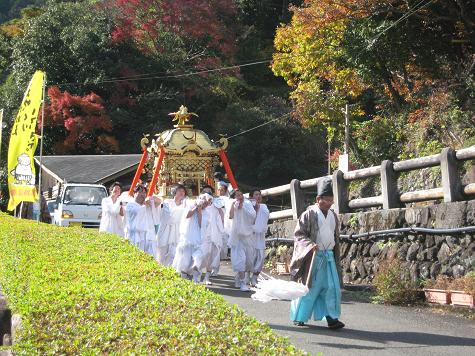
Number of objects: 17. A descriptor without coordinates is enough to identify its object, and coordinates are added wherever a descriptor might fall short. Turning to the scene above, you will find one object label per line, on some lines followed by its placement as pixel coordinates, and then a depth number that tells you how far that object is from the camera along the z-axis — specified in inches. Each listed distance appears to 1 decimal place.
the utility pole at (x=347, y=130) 1023.9
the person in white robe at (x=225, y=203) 612.4
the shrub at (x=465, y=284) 430.0
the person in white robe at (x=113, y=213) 705.6
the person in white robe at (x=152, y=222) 653.9
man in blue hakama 391.5
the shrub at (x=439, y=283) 457.1
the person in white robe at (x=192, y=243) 581.3
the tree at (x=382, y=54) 821.2
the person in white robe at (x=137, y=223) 650.8
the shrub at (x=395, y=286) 474.6
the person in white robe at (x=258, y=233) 596.7
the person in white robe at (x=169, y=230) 645.3
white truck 972.6
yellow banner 567.5
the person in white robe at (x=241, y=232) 592.4
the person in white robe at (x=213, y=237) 593.6
